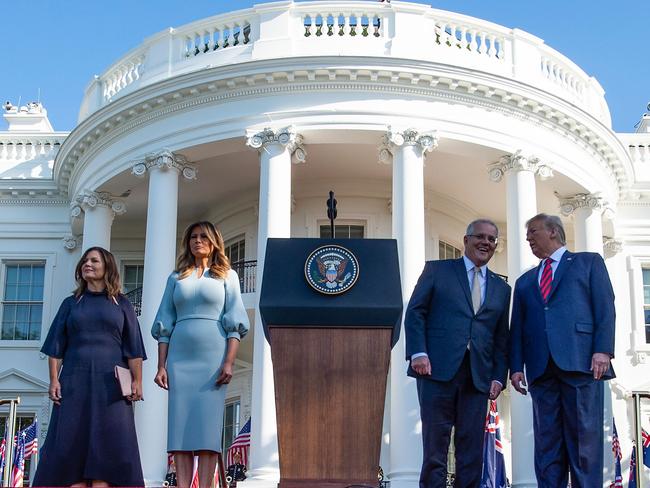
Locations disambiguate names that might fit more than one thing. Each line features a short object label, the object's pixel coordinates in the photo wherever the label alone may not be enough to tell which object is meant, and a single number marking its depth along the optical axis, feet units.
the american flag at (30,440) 81.97
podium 26.00
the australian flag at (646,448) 72.60
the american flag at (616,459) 75.13
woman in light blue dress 27.35
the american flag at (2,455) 75.78
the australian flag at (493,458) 70.49
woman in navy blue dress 27.63
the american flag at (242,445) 73.10
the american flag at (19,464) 75.92
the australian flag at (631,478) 73.16
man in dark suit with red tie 26.68
